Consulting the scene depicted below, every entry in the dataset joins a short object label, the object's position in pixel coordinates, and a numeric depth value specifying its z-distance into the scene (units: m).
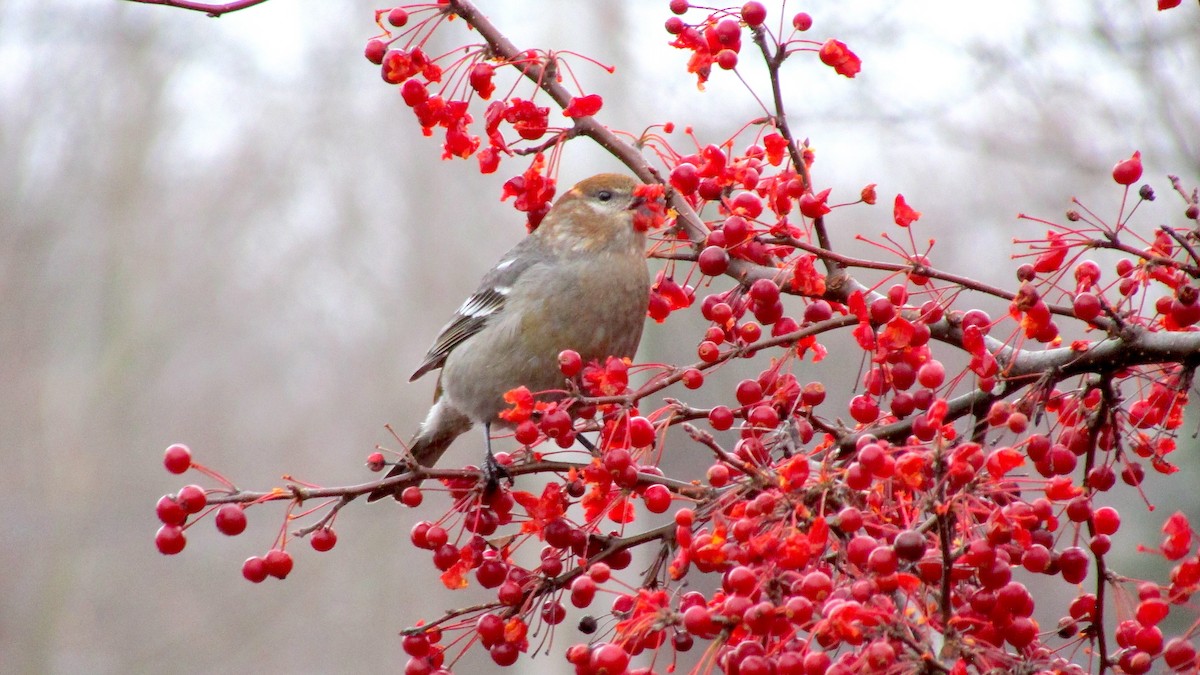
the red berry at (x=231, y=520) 4.38
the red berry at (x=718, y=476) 3.57
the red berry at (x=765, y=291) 4.42
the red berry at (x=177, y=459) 4.38
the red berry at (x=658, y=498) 3.96
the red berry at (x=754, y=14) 4.66
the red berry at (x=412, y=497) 4.84
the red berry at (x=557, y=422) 4.43
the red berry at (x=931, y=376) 3.87
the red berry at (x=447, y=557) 4.82
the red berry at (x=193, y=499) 4.26
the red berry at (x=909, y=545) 3.03
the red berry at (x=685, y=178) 4.79
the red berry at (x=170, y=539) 4.30
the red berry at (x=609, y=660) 3.50
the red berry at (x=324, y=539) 4.73
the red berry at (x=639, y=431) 4.26
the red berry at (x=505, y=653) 4.61
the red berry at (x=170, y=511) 4.28
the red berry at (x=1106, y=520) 3.82
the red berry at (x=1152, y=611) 3.52
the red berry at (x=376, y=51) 5.25
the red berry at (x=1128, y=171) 4.05
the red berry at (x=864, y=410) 4.57
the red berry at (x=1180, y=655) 3.40
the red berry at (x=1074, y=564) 3.77
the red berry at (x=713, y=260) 4.29
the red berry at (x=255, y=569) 4.56
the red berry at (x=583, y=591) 3.98
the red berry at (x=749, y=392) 4.55
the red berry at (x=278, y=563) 4.54
